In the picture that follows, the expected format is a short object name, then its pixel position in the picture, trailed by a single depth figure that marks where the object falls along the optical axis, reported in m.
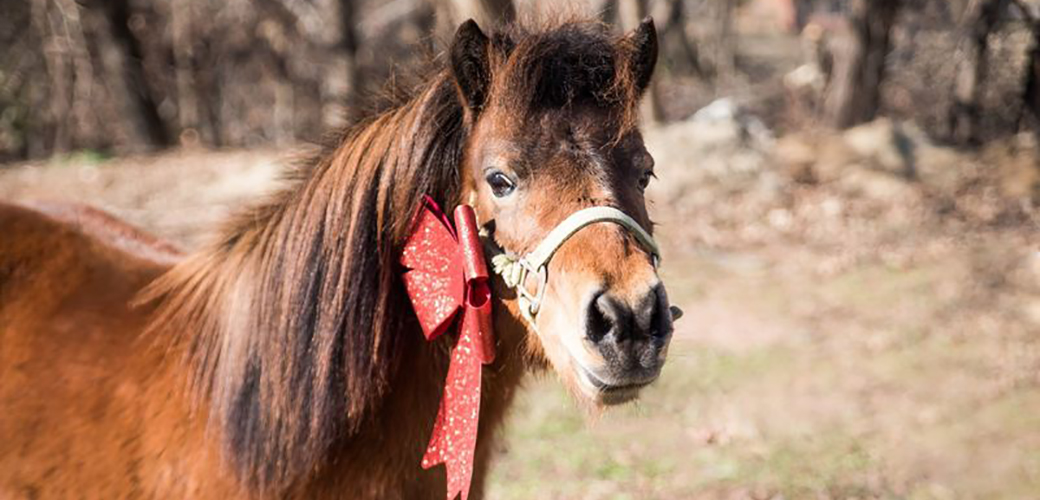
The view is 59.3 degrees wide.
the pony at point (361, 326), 2.16
